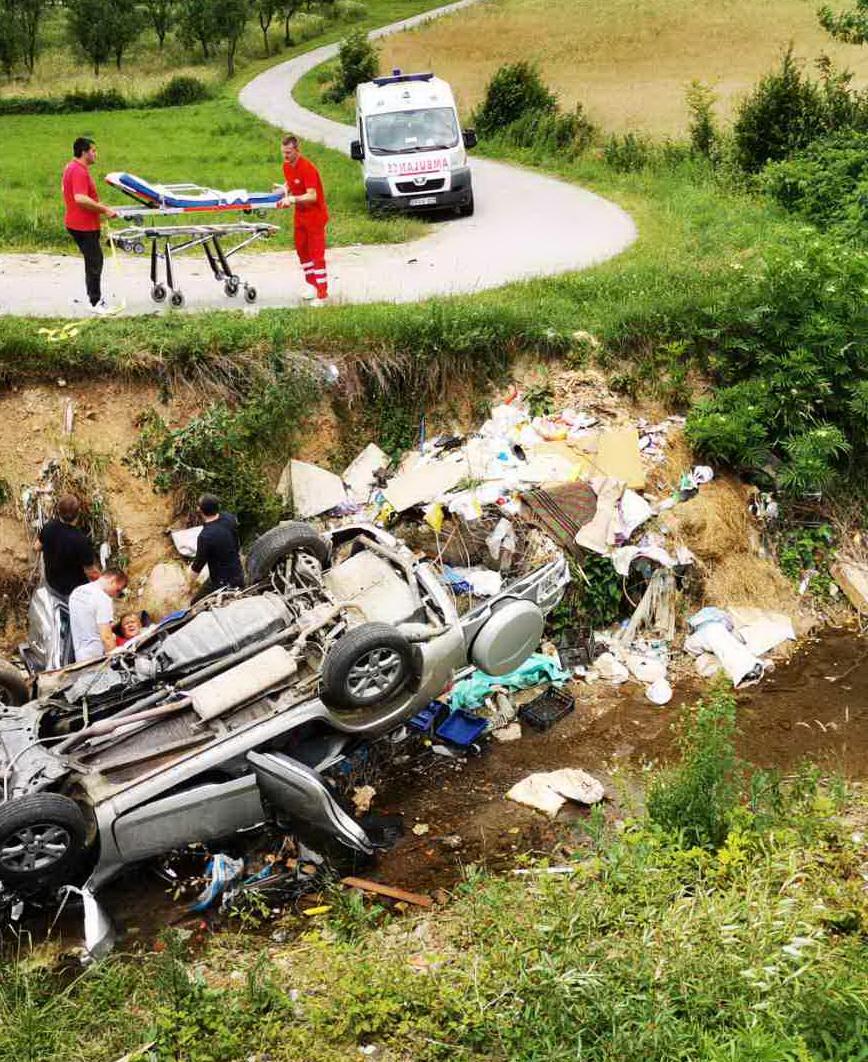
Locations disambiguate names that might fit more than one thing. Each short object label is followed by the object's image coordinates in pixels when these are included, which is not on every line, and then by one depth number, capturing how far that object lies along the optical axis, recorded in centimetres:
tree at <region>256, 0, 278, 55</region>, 4587
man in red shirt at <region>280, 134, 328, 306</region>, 1163
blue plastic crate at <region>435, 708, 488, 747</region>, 855
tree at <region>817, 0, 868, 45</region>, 1691
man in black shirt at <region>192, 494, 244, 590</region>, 837
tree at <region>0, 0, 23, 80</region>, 4309
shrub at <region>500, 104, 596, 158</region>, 2300
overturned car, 663
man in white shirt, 800
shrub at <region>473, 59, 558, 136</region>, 2467
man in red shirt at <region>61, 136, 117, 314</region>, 1105
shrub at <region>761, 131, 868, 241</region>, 1575
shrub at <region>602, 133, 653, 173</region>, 2105
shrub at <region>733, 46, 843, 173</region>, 1884
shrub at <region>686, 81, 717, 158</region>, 2072
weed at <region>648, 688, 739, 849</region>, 644
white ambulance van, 1714
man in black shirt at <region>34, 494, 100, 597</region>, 857
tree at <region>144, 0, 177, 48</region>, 4825
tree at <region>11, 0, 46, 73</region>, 4478
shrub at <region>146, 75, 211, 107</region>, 3447
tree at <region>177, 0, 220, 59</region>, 4391
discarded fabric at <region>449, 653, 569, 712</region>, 902
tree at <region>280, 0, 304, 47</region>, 4672
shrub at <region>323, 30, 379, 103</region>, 3247
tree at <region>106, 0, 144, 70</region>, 4481
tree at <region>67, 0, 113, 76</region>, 4431
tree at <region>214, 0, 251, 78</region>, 4338
